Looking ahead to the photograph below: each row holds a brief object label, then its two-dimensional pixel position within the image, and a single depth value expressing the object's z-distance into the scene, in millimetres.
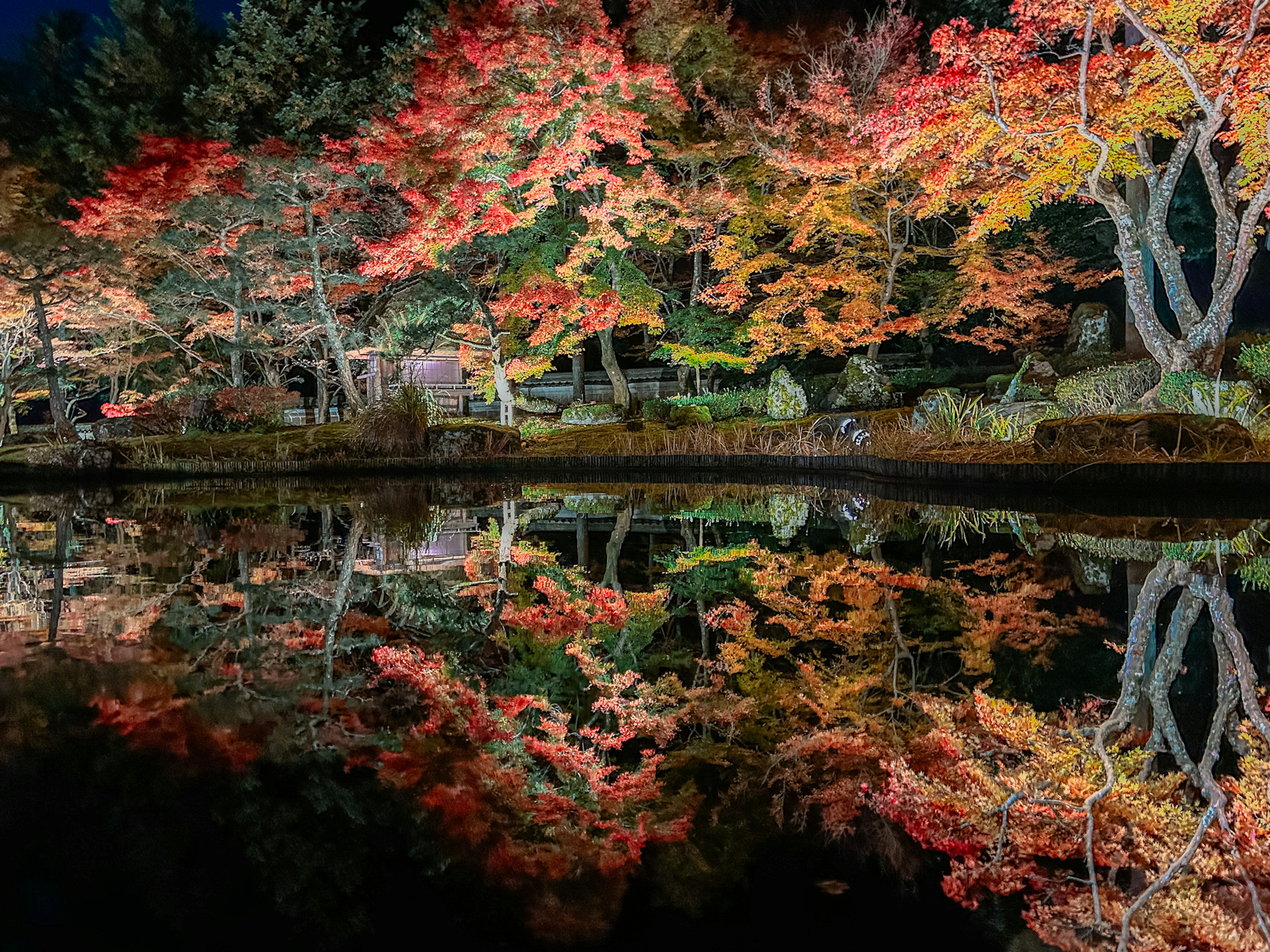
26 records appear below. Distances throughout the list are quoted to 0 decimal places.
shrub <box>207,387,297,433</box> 16234
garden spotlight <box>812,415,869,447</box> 12367
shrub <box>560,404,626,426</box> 16203
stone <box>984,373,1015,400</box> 14750
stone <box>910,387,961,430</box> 11094
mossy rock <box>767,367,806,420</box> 14750
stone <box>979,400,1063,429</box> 10492
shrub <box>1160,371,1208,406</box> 9148
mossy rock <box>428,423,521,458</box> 13812
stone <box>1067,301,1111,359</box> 14953
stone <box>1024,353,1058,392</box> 14648
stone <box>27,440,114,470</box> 14633
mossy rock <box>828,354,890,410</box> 15008
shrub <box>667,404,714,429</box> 14984
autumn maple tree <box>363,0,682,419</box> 12945
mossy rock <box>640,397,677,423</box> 15422
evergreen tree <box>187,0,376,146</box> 17469
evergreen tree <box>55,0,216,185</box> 19188
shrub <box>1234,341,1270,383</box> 10227
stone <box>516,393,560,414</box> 18438
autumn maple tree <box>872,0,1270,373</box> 8547
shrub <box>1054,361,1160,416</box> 10375
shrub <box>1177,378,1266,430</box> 8531
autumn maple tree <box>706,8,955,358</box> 13844
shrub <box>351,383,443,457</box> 13594
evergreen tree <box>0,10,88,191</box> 22125
